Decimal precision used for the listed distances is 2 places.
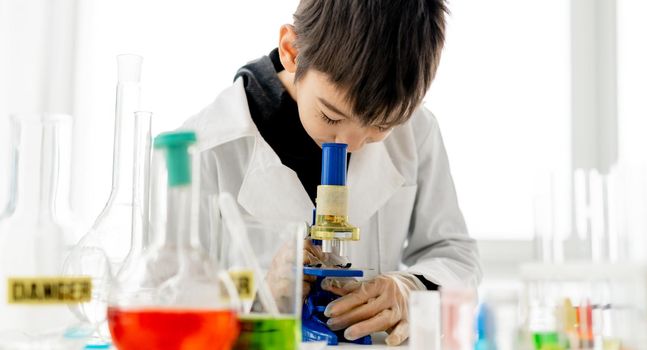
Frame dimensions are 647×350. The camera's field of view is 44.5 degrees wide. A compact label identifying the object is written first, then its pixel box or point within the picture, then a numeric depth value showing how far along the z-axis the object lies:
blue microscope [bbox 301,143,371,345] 1.09
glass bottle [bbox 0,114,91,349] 0.78
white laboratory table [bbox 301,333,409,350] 0.99
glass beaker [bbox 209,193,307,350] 0.75
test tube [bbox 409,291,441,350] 0.87
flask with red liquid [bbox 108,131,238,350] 0.67
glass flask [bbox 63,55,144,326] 1.03
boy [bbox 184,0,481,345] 1.20
